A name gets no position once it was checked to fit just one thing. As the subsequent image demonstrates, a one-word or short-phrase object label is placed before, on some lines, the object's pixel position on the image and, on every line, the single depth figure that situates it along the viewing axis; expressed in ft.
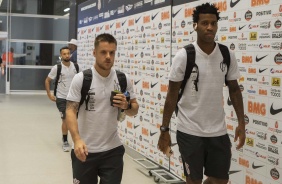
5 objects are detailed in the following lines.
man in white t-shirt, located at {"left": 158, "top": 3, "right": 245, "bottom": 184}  9.89
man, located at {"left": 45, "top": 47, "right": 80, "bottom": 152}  21.16
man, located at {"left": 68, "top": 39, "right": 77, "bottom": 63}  29.43
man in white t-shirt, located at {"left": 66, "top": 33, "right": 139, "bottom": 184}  9.05
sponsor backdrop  11.00
